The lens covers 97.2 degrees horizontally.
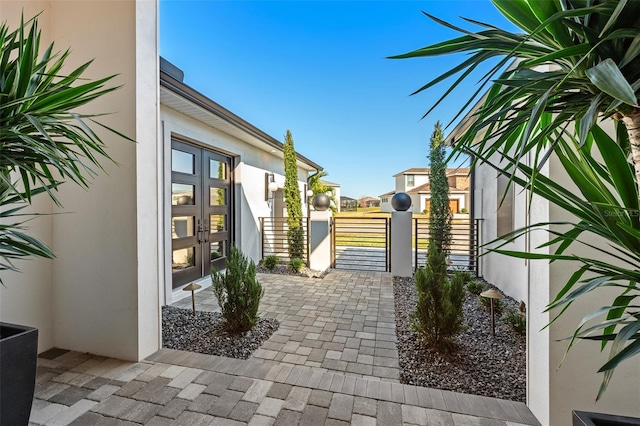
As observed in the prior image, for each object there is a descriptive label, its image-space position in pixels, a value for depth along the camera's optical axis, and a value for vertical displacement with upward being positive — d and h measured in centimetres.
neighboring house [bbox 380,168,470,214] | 1548 +183
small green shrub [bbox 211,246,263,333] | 331 -103
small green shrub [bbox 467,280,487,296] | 511 -140
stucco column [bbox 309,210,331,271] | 720 -82
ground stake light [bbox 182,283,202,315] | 367 -99
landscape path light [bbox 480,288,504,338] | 325 -98
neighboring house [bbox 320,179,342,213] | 2873 +258
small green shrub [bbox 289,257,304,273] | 690 -132
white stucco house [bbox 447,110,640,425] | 167 -90
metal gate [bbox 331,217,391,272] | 717 -142
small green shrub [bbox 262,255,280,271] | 731 -132
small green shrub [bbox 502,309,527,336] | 330 -133
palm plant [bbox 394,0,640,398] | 82 +38
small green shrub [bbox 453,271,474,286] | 552 -133
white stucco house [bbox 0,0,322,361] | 259 -11
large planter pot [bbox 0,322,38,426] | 157 -94
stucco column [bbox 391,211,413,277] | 645 -80
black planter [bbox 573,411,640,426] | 115 -87
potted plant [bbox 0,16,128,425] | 150 +37
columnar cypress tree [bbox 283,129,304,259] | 803 +68
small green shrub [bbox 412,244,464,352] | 289 -106
